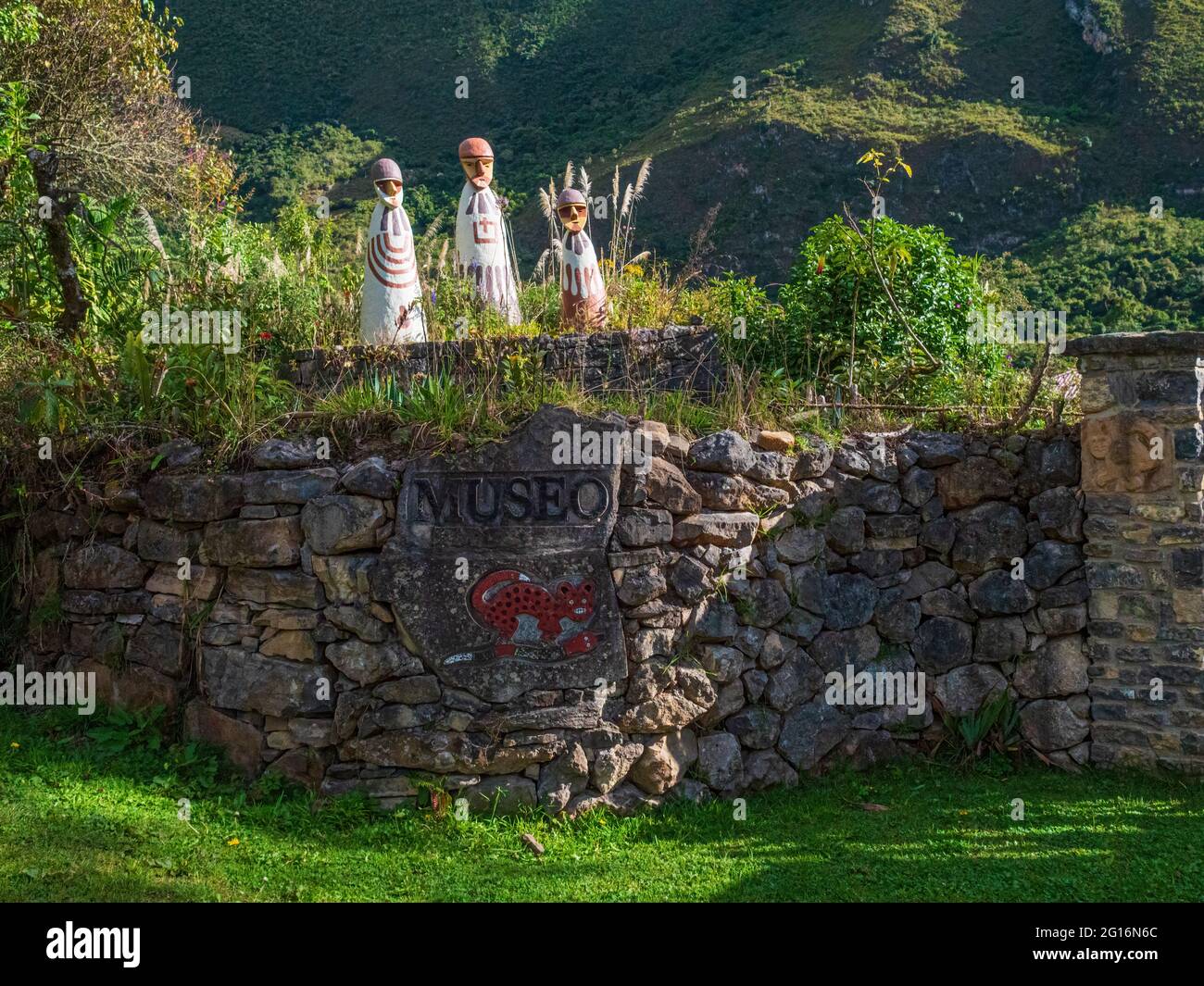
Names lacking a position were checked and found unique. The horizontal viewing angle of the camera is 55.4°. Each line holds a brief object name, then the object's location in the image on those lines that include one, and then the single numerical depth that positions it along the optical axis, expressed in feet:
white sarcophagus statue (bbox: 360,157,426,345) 22.67
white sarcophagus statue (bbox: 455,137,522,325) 24.45
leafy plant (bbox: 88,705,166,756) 19.48
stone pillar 19.69
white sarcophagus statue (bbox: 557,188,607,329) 24.39
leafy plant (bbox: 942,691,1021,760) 20.86
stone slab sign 18.54
